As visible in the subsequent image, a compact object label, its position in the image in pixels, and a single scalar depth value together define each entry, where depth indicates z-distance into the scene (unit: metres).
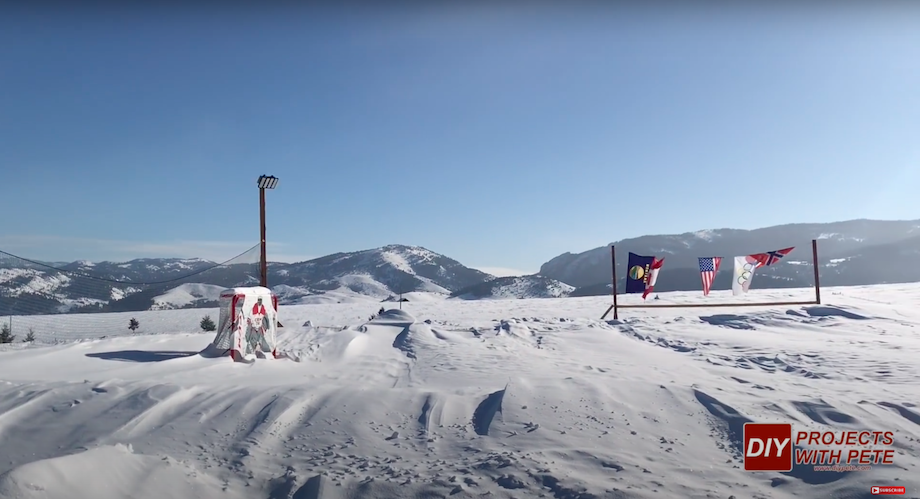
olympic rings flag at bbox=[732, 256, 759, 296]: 17.89
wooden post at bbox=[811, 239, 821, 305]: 19.72
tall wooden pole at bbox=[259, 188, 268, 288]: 16.53
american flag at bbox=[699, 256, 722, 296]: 17.91
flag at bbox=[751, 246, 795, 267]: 17.79
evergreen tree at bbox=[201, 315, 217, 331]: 20.98
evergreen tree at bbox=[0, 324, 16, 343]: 18.17
